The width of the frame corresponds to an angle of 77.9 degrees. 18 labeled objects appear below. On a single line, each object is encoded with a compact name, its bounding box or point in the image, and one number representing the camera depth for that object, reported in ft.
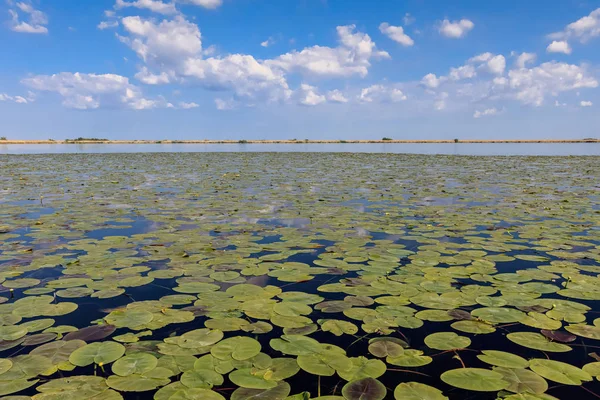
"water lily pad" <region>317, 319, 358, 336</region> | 10.06
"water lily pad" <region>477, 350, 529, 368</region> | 8.45
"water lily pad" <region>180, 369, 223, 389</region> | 7.70
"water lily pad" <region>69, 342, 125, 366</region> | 8.51
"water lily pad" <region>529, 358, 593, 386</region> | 7.84
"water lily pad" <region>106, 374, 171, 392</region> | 7.55
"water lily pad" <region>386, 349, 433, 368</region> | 8.54
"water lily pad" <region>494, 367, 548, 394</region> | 7.57
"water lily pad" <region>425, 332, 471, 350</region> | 9.33
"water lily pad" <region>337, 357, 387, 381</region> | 8.04
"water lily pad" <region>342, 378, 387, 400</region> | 7.32
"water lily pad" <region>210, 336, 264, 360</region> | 8.79
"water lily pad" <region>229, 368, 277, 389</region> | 7.66
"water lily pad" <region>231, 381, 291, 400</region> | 7.32
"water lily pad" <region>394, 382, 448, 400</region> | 7.28
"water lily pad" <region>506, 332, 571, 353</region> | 9.20
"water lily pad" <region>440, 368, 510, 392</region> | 7.61
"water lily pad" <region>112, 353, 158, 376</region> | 8.15
